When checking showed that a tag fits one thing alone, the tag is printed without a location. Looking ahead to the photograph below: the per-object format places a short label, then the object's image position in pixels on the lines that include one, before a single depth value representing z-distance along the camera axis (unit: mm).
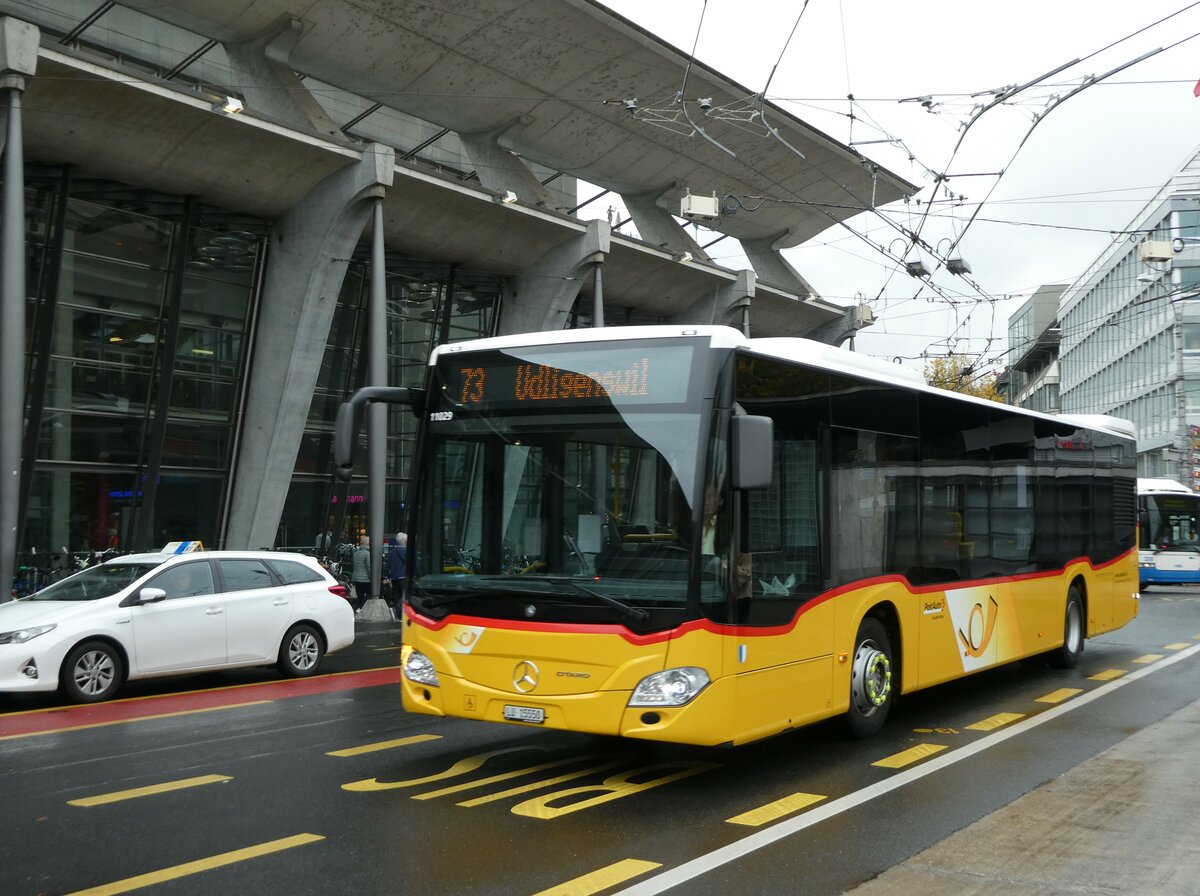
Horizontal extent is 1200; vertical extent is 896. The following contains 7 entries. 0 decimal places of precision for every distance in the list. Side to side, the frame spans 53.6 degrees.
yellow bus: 7098
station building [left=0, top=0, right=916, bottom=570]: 21859
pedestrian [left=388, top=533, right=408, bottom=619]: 21906
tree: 62450
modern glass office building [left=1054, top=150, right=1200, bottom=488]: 59344
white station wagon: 11336
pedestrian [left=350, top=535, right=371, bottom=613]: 22469
